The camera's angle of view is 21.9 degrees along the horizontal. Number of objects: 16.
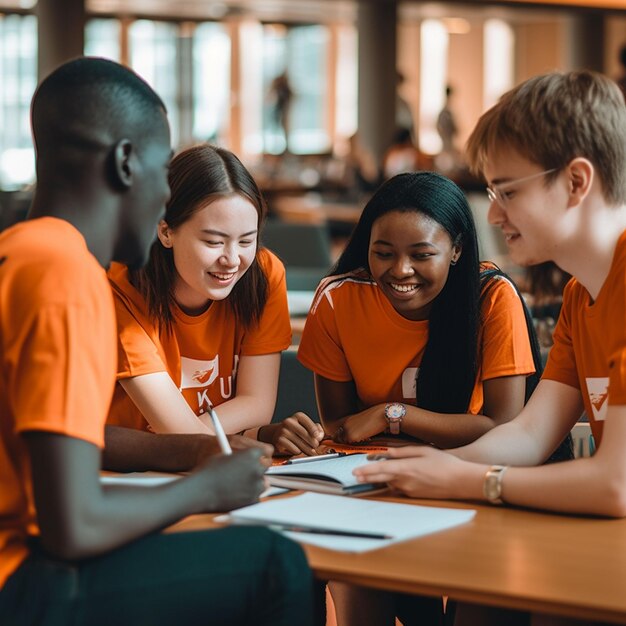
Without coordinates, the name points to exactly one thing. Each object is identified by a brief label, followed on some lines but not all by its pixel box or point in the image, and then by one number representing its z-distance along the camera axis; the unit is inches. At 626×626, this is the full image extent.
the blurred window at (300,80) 764.8
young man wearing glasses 73.4
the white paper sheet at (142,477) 77.5
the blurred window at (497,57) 793.2
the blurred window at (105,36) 720.8
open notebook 76.8
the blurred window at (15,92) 701.4
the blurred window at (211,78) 746.0
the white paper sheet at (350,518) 69.2
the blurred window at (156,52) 731.8
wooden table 63.8
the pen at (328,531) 69.3
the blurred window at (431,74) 790.7
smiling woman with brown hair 90.1
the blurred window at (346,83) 784.2
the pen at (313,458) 82.2
